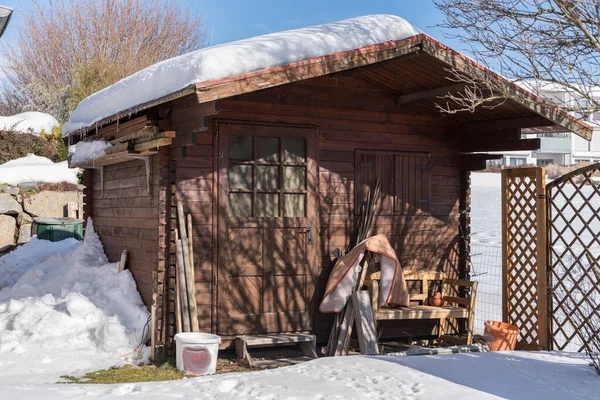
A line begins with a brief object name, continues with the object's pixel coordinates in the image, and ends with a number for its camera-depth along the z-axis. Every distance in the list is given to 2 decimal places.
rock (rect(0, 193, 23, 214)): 15.68
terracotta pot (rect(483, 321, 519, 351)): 7.67
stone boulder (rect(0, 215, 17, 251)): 15.55
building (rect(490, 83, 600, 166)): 38.86
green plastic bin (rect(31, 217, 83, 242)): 13.83
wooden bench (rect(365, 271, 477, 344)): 7.57
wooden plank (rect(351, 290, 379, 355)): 7.32
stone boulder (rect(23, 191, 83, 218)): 16.30
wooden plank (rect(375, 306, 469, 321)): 7.58
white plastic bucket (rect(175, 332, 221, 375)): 6.55
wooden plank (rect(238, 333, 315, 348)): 7.29
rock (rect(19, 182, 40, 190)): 16.72
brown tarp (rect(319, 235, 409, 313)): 7.58
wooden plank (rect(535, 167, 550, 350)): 7.62
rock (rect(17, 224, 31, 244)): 15.80
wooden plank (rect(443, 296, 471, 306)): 8.15
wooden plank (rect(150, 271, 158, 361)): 7.04
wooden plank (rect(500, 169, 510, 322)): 8.26
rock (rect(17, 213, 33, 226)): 15.96
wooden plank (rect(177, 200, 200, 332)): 7.01
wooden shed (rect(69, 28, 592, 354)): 7.19
